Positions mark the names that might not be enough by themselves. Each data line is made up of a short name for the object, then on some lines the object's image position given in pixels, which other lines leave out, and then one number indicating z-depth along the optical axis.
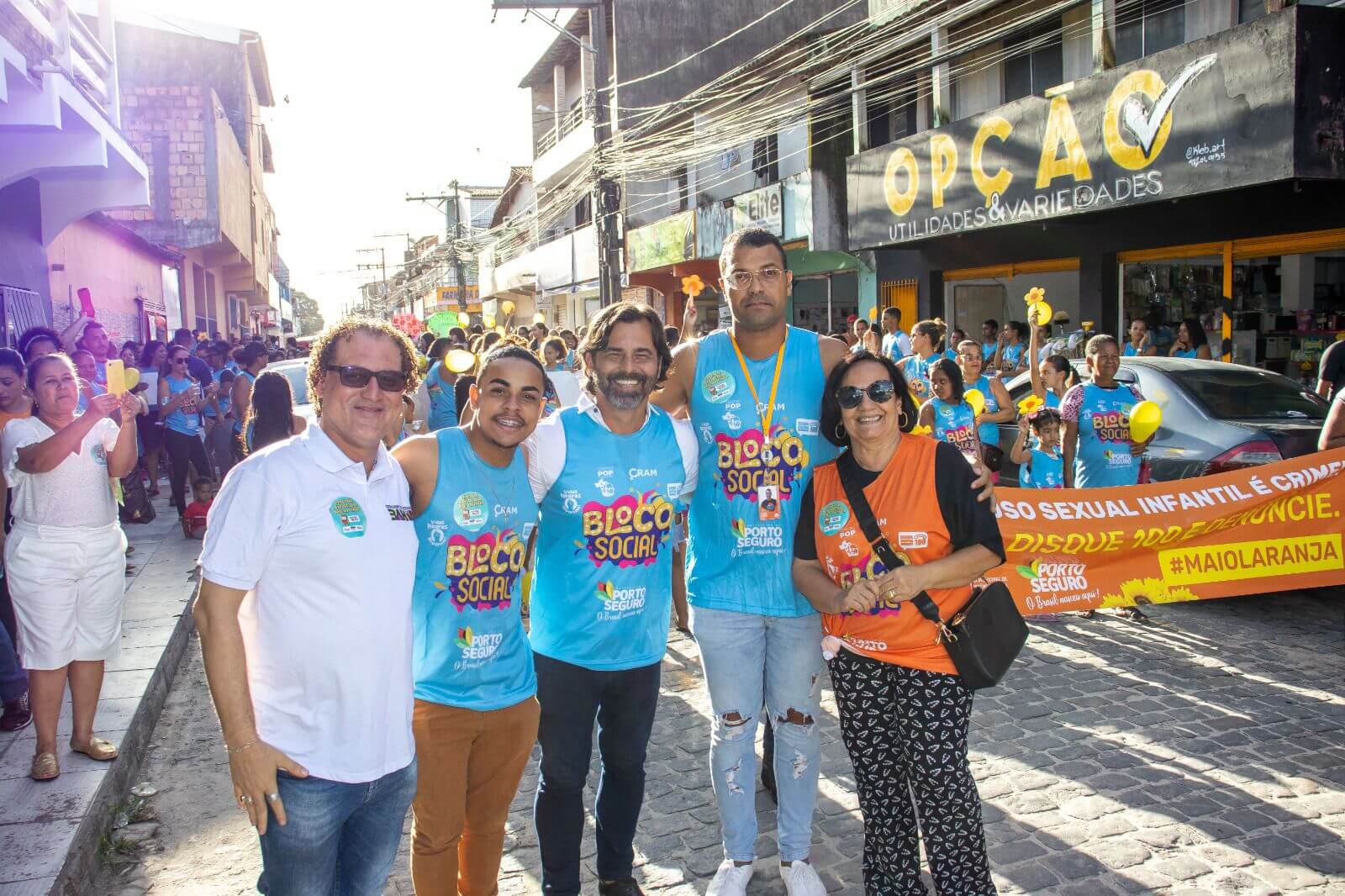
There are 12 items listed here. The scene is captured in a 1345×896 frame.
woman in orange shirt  2.99
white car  12.06
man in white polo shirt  2.20
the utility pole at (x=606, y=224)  21.45
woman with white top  4.30
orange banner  5.84
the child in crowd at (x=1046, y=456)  7.29
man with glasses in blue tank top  3.40
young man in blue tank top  2.79
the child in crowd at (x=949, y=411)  6.95
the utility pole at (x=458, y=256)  44.99
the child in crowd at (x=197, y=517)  9.73
